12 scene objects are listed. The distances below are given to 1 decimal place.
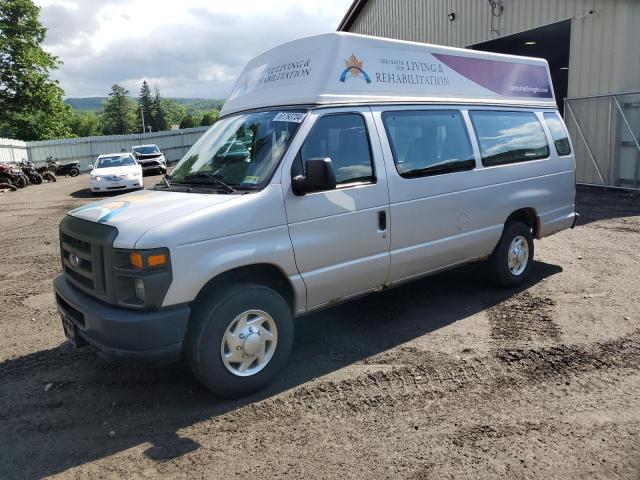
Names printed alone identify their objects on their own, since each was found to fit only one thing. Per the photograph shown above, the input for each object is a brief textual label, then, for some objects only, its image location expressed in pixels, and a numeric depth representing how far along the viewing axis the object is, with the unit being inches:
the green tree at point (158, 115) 4411.9
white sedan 727.1
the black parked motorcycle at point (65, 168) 1191.6
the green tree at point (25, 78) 1544.0
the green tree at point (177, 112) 6940.9
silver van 139.2
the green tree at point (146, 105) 4350.4
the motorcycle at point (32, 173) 982.4
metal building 519.2
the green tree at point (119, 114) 4815.5
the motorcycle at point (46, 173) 1035.3
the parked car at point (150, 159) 1048.2
